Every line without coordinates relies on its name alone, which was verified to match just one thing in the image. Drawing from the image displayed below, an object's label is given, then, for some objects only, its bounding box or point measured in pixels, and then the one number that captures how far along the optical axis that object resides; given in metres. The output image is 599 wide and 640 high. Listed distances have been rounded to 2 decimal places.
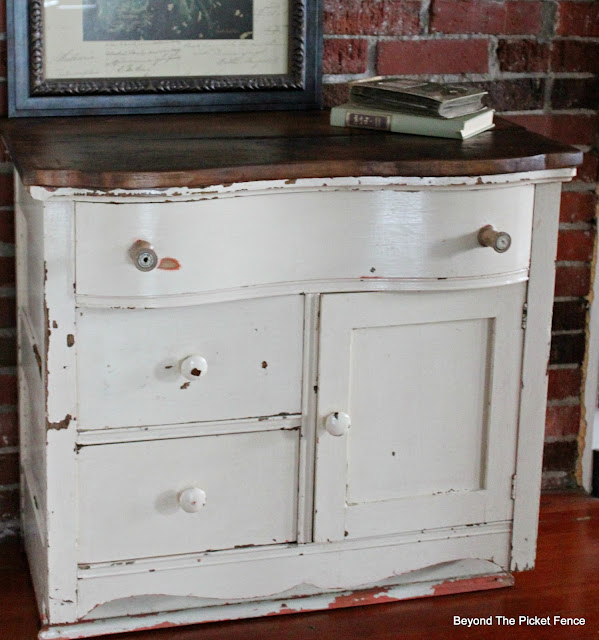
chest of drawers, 2.42
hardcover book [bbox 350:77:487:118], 2.61
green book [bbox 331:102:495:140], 2.60
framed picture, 2.71
